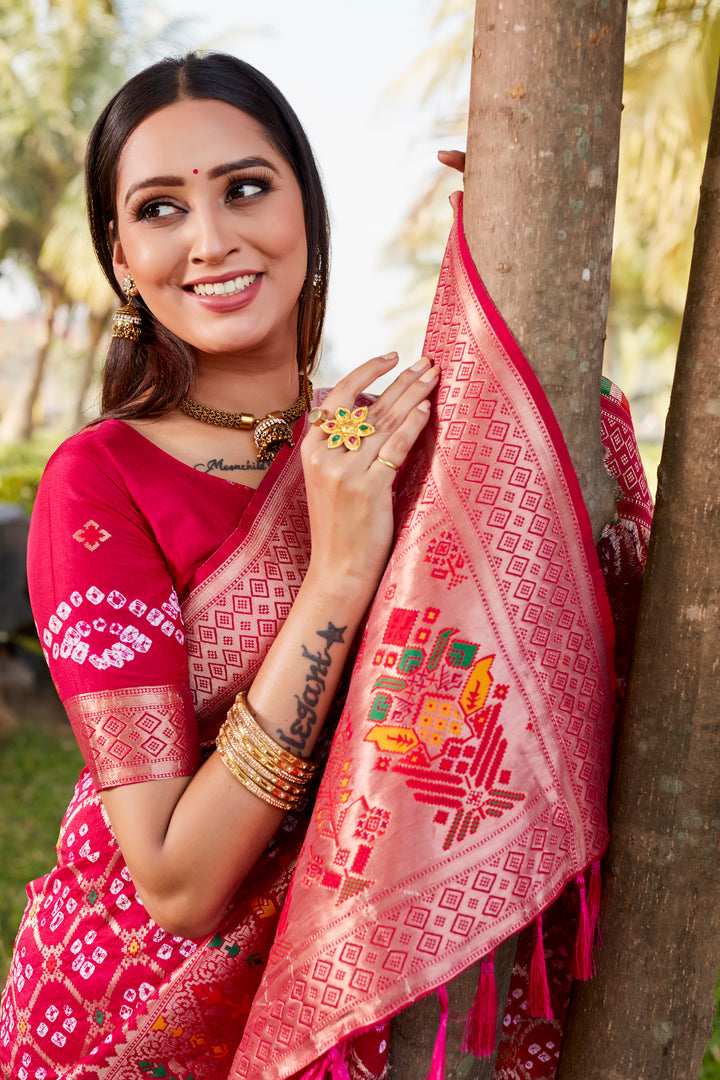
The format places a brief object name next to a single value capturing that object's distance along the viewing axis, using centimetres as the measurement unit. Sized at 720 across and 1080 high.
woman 128
